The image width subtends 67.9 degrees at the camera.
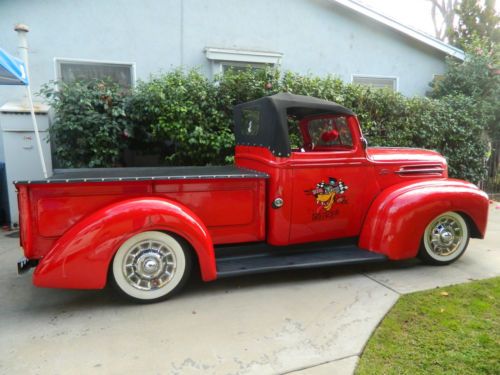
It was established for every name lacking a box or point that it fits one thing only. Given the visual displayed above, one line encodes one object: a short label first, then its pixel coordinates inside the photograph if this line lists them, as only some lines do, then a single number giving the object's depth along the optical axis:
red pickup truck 2.95
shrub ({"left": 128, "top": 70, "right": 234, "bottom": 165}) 5.62
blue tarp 3.93
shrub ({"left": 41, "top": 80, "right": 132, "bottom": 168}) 5.39
